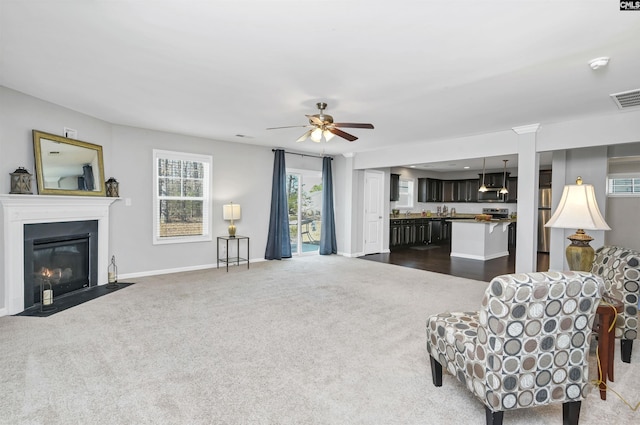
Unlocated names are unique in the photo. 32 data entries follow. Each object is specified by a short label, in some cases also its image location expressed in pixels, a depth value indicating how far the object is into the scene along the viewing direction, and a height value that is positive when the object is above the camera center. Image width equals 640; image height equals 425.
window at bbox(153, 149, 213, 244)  5.71 +0.21
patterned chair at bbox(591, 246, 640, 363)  2.63 -0.65
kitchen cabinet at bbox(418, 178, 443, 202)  10.84 +0.66
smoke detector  2.69 +1.23
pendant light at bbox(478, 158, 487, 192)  9.27 +0.63
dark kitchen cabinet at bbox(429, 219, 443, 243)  10.39 -0.66
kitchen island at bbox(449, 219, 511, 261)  7.55 -0.68
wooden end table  2.17 -0.86
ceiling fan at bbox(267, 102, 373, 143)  3.64 +0.95
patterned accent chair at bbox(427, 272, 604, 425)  1.66 -0.70
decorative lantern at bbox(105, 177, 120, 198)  5.04 +0.33
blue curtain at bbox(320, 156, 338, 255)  7.88 -0.01
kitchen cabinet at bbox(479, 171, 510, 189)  9.83 +0.91
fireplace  3.61 -0.19
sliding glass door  7.59 +0.01
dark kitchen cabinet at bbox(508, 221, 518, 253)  9.48 -0.75
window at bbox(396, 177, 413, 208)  10.45 +0.51
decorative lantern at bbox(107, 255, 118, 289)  4.93 -1.00
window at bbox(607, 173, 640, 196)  6.05 +0.50
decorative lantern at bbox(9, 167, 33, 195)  3.64 +0.30
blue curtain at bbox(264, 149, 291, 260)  7.02 +0.01
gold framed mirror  3.96 +0.56
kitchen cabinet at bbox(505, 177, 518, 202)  9.68 +0.66
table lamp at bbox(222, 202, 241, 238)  6.20 -0.07
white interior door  8.21 -0.03
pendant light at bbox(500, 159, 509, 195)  9.07 +0.73
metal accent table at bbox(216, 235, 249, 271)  6.25 -0.82
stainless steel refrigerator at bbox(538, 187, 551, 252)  8.34 -0.17
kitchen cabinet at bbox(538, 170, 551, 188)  8.78 +0.85
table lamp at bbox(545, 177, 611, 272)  2.54 -0.08
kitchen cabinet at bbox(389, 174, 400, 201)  9.59 +0.67
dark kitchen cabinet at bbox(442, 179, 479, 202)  10.67 +0.66
